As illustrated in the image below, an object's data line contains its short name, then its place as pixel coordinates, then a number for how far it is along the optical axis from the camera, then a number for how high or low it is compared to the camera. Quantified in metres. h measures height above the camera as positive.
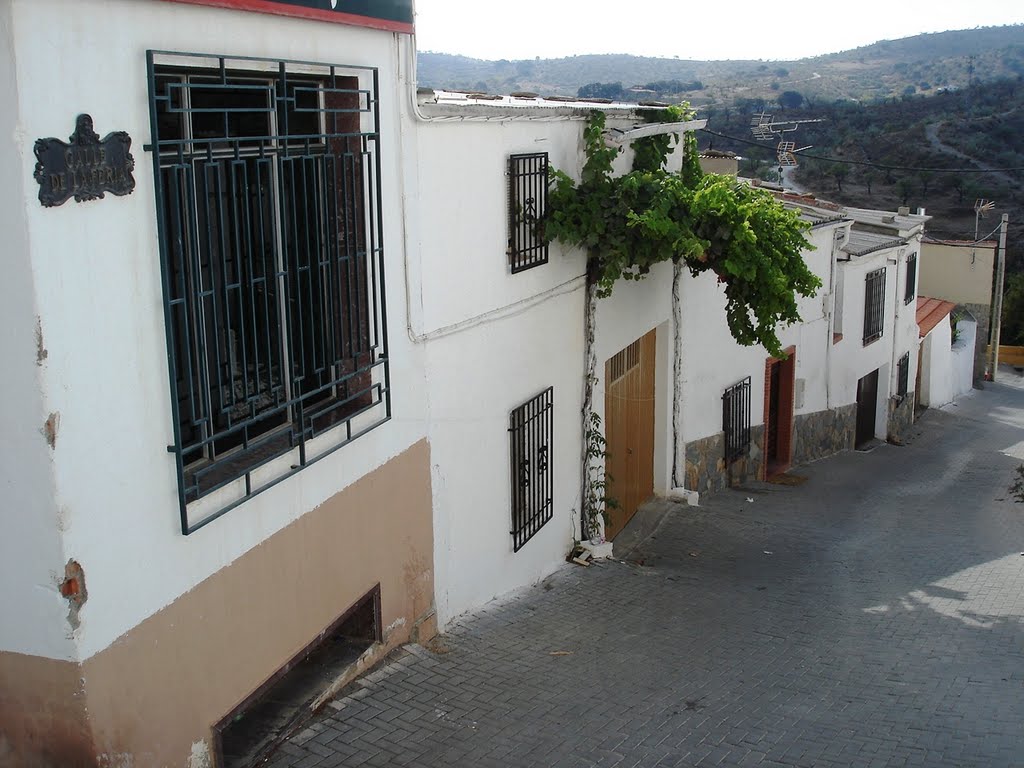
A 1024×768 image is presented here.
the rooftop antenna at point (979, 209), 33.22 -2.25
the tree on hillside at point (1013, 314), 41.01 -6.64
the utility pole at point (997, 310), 31.78 -5.28
